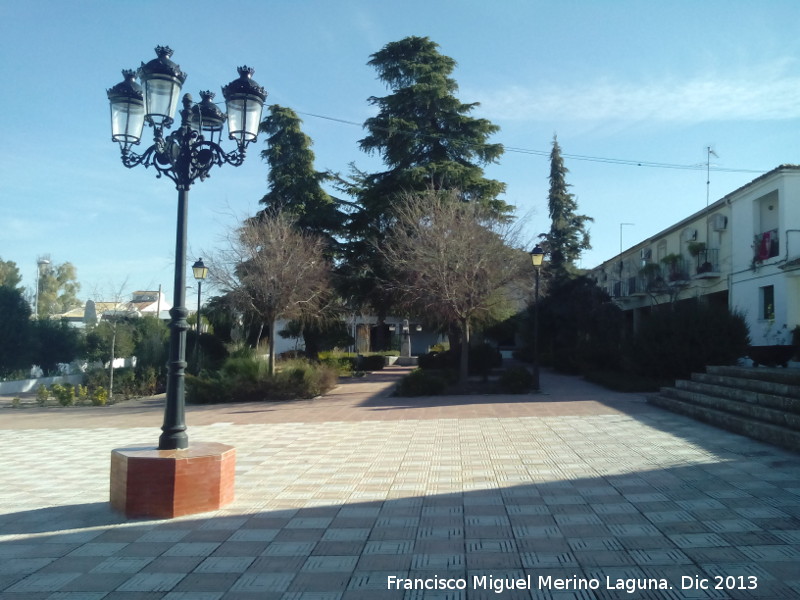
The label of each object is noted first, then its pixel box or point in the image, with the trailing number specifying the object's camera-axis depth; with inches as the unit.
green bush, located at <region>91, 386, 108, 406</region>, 773.3
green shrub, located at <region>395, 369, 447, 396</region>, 737.6
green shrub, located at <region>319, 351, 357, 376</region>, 1034.7
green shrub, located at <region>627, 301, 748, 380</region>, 697.6
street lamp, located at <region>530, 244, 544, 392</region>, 686.5
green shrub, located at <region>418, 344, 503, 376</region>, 909.3
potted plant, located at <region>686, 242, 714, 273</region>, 1041.5
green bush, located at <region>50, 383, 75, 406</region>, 777.6
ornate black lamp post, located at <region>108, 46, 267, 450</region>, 252.2
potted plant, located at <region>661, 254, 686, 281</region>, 1094.4
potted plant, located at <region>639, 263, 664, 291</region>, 1081.4
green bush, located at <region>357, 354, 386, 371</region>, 1261.1
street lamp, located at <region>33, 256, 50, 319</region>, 1686.5
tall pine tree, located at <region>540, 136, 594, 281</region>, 1427.2
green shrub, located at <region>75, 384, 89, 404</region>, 807.6
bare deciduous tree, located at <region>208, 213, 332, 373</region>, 818.8
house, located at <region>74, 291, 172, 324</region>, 1049.5
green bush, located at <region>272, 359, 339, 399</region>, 741.4
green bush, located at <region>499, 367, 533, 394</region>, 739.4
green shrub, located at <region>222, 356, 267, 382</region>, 746.8
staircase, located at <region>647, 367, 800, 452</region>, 355.3
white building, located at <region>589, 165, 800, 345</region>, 829.2
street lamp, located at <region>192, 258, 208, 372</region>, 832.3
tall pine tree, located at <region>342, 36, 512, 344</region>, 998.4
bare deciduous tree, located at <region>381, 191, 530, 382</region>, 740.6
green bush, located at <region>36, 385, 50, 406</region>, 789.2
